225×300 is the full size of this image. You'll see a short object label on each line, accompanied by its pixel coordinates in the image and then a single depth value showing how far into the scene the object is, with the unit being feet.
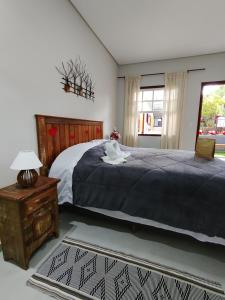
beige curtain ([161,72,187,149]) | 12.60
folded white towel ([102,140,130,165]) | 6.54
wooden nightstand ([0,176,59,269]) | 4.08
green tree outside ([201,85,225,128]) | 16.58
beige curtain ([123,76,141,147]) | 13.83
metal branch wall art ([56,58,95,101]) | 7.45
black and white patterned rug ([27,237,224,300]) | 3.76
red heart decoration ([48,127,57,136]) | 6.62
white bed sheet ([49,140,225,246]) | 4.98
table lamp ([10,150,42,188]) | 4.26
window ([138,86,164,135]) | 13.69
